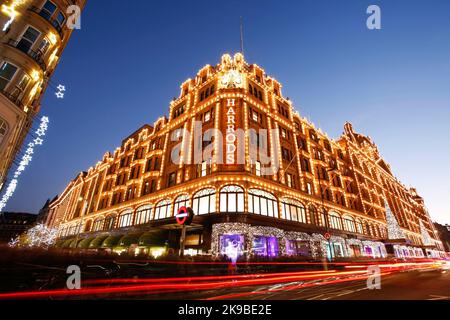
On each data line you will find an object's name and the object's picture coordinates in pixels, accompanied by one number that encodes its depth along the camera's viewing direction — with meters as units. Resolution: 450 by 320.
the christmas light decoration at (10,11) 16.62
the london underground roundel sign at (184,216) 13.17
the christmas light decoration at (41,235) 57.72
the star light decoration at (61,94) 18.29
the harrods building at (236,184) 24.20
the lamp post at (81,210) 38.96
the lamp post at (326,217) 30.49
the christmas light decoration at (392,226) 49.08
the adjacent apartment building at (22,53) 16.55
